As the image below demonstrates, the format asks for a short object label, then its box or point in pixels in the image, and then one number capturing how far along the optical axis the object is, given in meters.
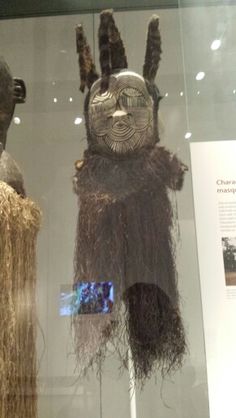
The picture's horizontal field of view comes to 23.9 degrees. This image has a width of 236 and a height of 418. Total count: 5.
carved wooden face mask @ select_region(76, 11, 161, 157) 1.40
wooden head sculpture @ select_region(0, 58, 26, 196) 1.36
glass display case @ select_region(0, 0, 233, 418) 1.43
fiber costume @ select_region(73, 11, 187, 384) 1.33
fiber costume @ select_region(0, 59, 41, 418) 1.19
